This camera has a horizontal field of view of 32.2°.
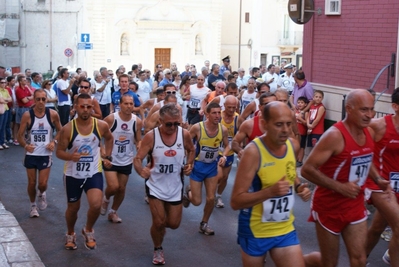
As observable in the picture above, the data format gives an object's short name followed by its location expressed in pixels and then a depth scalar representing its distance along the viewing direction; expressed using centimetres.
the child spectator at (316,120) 1465
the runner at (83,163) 859
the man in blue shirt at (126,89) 1451
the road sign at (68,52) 3244
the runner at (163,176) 803
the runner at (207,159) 955
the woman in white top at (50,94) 1908
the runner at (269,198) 557
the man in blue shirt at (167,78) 2096
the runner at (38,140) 1066
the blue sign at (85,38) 3150
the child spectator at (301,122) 1488
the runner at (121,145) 1018
